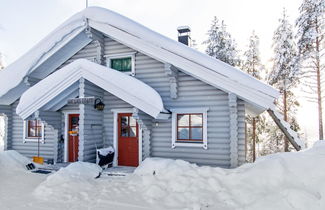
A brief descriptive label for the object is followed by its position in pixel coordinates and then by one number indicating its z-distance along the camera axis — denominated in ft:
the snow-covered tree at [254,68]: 56.75
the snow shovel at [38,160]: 27.14
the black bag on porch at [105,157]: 24.03
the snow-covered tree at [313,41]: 44.91
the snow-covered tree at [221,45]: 56.90
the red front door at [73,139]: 28.60
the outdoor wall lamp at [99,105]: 24.73
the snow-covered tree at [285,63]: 49.14
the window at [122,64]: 27.71
